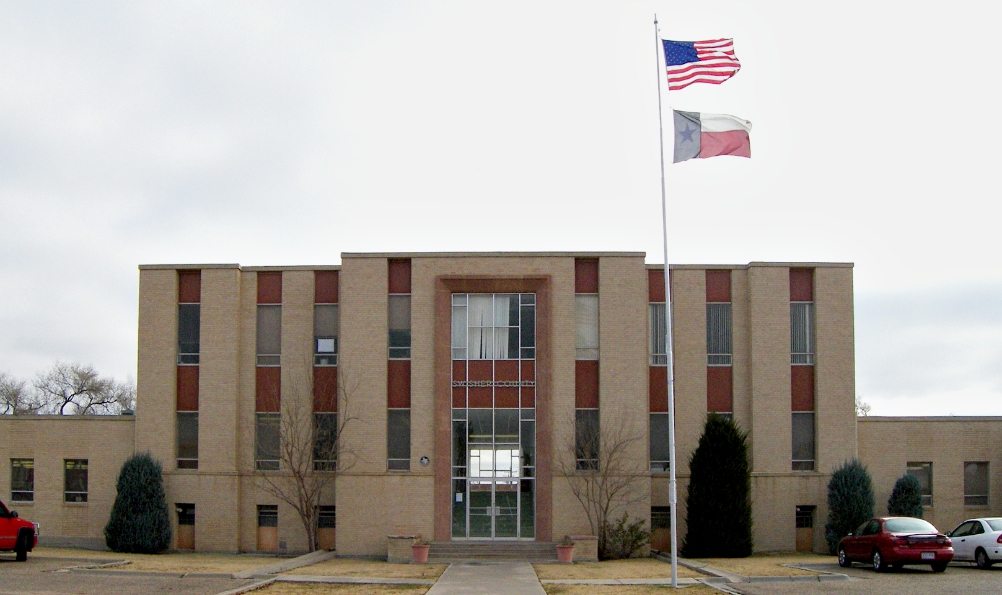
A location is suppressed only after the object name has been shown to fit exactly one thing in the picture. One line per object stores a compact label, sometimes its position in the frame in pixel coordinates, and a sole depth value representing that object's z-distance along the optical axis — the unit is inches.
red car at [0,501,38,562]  1099.9
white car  1074.7
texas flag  994.1
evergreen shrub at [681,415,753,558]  1306.6
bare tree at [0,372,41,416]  3489.2
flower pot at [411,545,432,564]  1280.8
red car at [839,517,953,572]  1031.0
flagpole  966.4
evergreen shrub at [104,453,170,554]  1370.6
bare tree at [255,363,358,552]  1402.6
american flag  992.2
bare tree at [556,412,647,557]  1368.1
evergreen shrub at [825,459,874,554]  1344.7
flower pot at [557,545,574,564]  1273.4
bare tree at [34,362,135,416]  3550.7
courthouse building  1395.2
